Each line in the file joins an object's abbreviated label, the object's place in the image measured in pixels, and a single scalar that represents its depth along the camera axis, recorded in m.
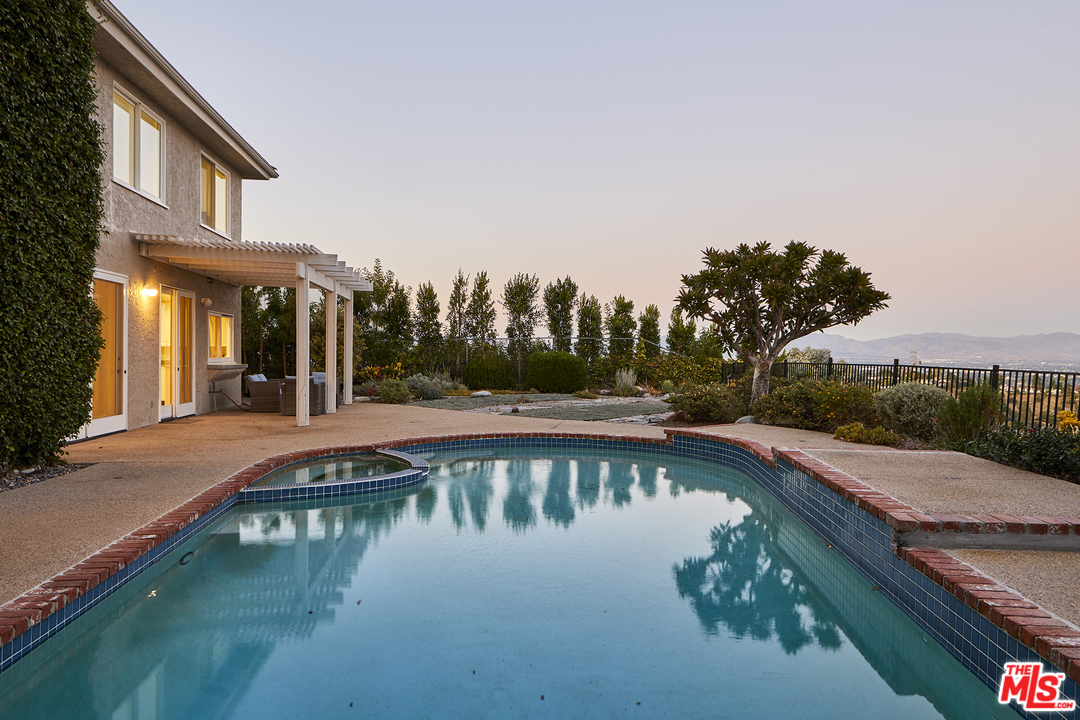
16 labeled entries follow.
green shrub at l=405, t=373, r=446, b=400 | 15.33
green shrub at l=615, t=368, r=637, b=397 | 17.41
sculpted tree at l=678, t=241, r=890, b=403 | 10.07
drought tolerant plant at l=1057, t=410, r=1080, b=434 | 5.59
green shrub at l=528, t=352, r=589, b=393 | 17.97
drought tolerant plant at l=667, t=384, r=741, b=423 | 10.89
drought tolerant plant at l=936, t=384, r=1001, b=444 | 6.93
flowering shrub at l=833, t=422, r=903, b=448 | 7.82
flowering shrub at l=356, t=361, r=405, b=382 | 16.62
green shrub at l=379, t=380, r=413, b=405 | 14.13
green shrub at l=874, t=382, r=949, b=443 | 7.86
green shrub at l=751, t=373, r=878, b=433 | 9.16
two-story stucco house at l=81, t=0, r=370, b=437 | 7.71
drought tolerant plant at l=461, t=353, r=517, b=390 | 18.11
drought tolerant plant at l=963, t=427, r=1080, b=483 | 4.81
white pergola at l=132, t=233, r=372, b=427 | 8.56
